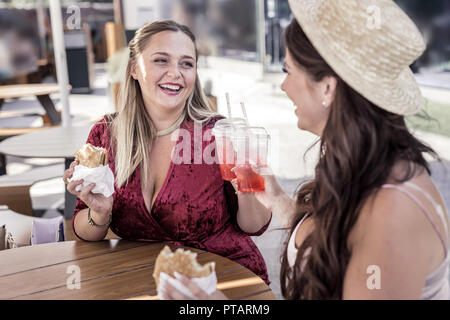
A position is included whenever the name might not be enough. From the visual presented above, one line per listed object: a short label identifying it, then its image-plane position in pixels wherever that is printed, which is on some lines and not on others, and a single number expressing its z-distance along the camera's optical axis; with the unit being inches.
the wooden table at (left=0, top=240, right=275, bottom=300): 57.1
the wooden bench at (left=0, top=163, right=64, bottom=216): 117.0
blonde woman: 77.5
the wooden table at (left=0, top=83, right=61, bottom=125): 259.9
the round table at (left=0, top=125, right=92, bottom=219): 134.2
